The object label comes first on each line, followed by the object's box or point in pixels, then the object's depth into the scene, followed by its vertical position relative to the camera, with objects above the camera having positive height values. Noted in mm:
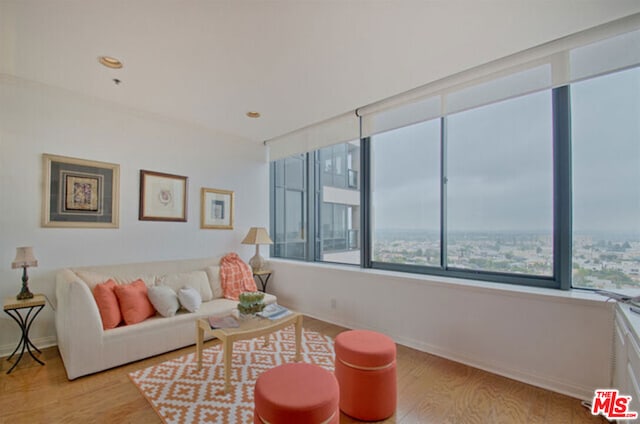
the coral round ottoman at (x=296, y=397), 1424 -933
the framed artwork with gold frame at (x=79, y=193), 2965 +254
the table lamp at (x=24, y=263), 2537 -414
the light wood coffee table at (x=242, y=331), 2236 -943
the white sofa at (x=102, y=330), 2361 -1029
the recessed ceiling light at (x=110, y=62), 2463 +1347
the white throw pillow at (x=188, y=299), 3066 -882
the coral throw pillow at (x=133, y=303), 2721 -831
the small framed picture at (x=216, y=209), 4177 +121
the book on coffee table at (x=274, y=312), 2615 -890
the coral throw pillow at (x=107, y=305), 2594 -812
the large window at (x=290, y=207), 4766 +170
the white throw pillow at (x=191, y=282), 3338 -770
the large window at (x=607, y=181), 2217 +301
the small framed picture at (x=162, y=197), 3609 +257
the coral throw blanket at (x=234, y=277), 3754 -809
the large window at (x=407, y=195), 3260 +277
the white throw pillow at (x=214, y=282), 3717 -839
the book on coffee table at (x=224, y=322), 2422 -904
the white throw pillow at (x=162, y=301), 2916 -861
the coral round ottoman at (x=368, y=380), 1891 -1086
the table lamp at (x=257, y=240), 4323 -349
